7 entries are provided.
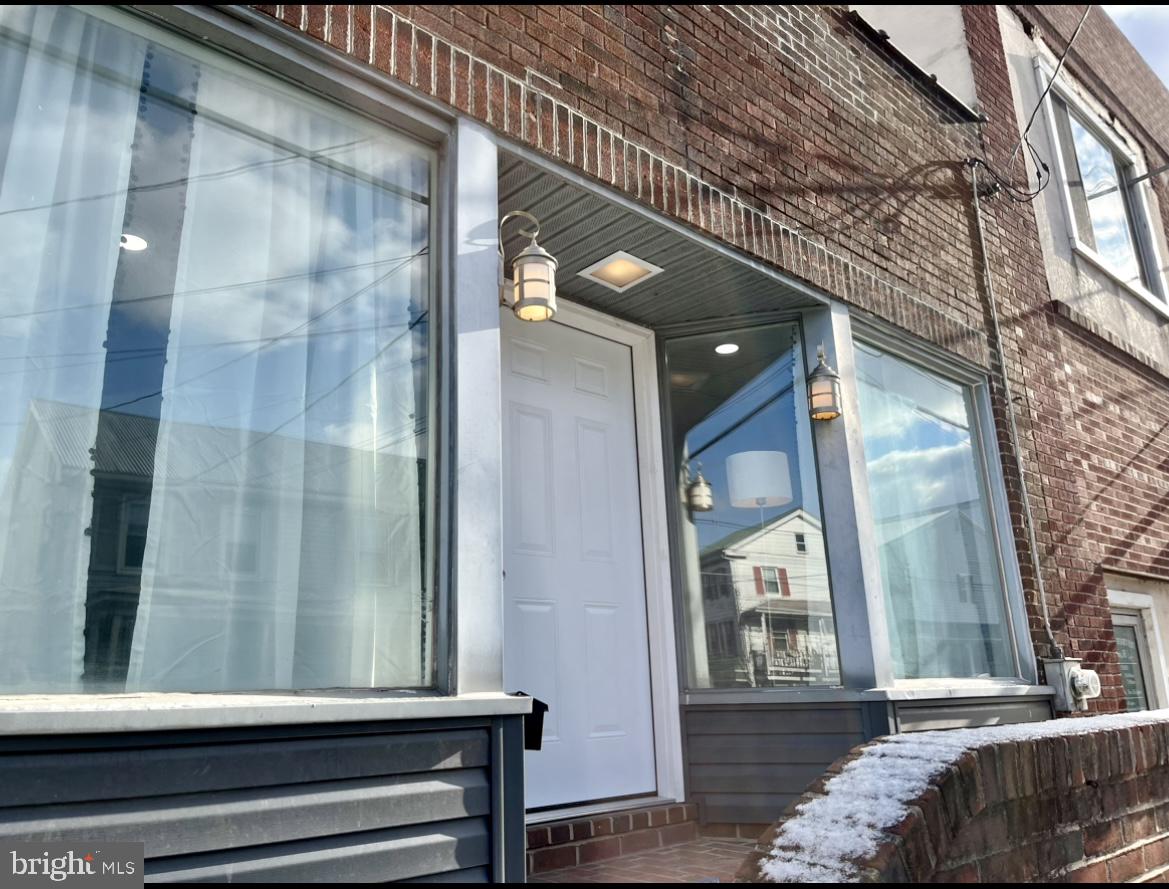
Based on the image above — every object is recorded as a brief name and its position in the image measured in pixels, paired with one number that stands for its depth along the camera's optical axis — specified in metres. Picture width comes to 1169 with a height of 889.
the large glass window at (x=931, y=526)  4.71
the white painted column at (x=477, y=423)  2.74
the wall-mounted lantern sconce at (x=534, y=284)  3.27
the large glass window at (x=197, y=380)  2.20
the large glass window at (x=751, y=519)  4.41
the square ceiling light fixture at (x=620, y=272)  4.16
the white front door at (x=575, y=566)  3.96
